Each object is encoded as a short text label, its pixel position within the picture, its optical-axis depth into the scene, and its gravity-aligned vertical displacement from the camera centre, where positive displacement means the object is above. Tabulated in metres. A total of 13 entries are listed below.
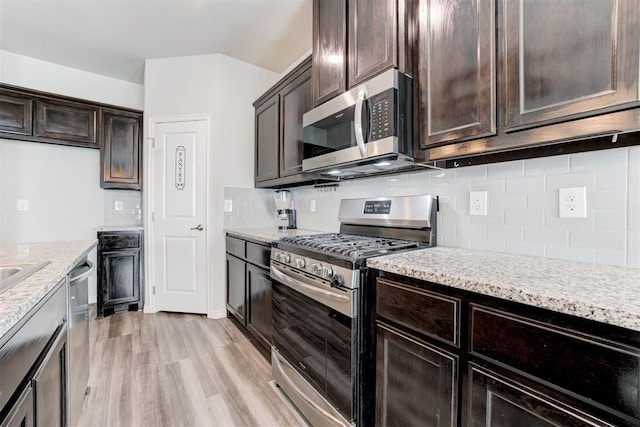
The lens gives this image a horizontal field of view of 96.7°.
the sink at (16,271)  0.85 -0.21
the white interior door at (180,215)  3.01 -0.03
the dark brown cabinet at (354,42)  1.40 +0.95
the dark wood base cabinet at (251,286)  2.08 -0.62
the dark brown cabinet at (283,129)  2.26 +0.77
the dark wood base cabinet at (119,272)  2.97 -0.64
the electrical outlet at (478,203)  1.41 +0.05
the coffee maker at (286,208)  2.98 +0.05
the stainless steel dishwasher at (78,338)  1.29 -0.64
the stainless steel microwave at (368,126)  1.37 +0.47
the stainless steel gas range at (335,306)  1.23 -0.46
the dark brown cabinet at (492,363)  0.62 -0.41
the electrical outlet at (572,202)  1.11 +0.05
